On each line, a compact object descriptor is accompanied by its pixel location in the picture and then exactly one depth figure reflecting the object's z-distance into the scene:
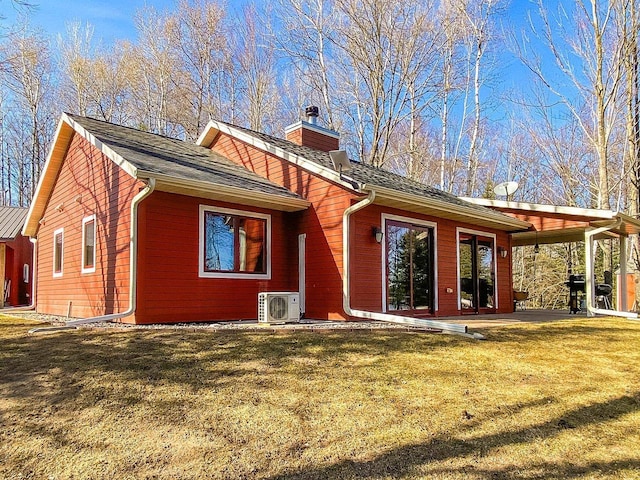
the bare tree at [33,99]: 21.05
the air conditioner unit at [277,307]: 7.52
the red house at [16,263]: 16.58
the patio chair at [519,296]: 13.04
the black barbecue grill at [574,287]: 11.52
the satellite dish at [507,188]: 12.17
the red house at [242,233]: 7.73
